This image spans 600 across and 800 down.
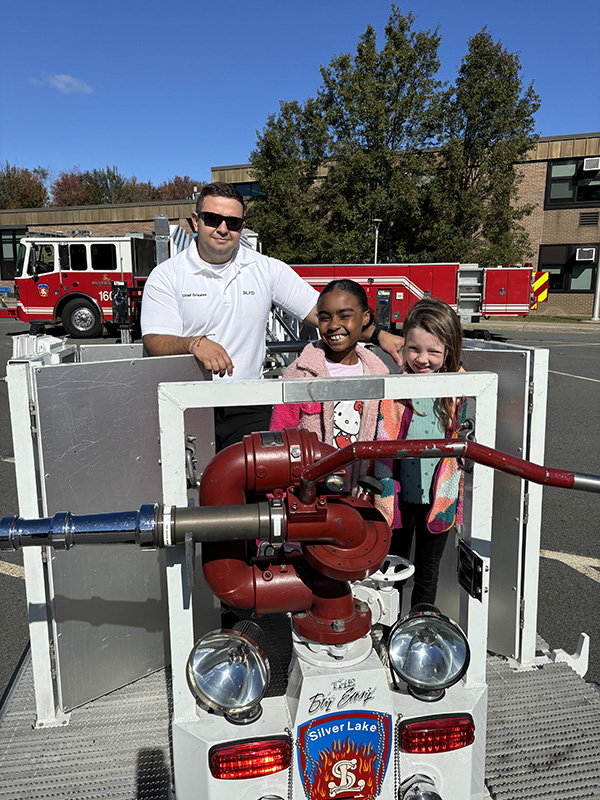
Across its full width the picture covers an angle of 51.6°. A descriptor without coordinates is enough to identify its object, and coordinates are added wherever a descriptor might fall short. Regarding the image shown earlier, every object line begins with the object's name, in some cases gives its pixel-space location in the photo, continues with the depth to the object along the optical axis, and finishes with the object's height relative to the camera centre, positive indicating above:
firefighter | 2.47 -0.02
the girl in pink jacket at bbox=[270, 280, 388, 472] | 2.23 -0.28
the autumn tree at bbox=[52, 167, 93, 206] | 45.94 +7.89
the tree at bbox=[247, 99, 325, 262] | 21.50 +3.90
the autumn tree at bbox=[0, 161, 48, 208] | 41.22 +7.26
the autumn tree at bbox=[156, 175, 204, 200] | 50.04 +8.65
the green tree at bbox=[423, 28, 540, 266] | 20.19 +4.38
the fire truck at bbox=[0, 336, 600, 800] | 1.44 -0.91
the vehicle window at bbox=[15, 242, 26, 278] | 16.59 +0.98
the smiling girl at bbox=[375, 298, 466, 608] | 2.41 -0.56
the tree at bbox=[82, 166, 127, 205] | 46.72 +8.44
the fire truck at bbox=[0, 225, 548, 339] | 15.65 +0.28
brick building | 23.66 +2.91
